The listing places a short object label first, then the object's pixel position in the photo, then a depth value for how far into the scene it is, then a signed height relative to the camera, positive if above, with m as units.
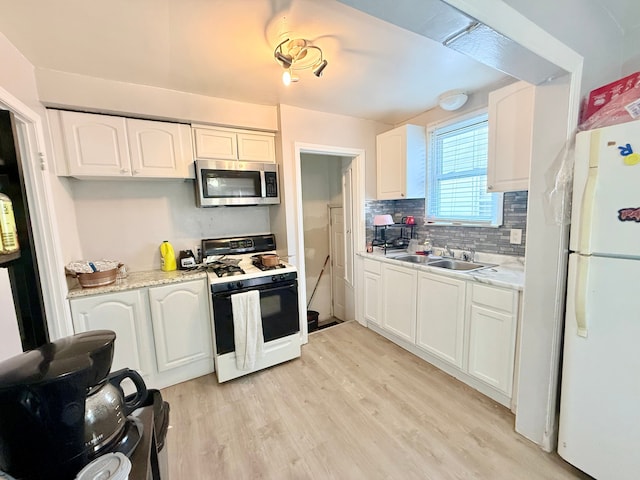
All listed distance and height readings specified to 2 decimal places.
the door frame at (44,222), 1.66 -0.01
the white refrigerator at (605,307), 1.16 -0.50
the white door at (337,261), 3.72 -0.75
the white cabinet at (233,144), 2.40 +0.65
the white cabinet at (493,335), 1.78 -0.92
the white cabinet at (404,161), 2.85 +0.50
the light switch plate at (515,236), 2.23 -0.28
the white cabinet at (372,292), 2.91 -0.94
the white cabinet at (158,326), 1.97 -0.87
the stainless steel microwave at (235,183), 2.36 +0.28
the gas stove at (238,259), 2.28 -0.46
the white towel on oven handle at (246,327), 2.18 -0.94
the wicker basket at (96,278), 1.95 -0.44
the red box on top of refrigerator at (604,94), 1.24 +0.51
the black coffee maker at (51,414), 0.53 -0.40
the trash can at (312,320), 3.59 -1.47
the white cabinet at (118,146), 1.95 +0.56
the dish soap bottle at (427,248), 2.93 -0.47
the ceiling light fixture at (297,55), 1.58 +0.99
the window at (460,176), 2.48 +0.28
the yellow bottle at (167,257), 2.45 -0.37
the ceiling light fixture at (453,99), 2.37 +0.94
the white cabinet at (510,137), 1.84 +0.48
